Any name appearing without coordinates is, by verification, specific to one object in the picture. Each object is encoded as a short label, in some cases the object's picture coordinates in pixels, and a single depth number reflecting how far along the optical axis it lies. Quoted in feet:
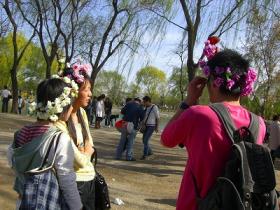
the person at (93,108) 46.70
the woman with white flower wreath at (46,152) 6.62
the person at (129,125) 25.79
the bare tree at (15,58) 52.89
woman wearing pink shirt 5.50
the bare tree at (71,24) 51.46
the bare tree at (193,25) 25.12
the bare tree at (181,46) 28.55
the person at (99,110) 44.04
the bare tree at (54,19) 51.61
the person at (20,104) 65.83
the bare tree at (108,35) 44.29
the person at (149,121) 26.74
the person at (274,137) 23.72
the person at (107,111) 52.41
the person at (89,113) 48.71
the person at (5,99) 58.29
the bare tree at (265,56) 28.94
